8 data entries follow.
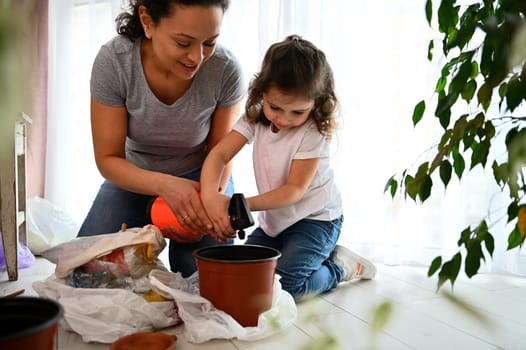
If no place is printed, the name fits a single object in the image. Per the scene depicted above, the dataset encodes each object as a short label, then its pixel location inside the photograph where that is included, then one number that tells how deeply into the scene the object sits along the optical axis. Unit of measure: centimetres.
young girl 136
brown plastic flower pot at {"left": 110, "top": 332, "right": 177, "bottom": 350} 101
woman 124
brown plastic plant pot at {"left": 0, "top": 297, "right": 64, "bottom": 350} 61
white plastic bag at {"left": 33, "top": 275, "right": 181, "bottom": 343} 110
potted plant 43
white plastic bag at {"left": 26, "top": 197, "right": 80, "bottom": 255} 213
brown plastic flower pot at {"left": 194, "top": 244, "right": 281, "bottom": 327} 111
